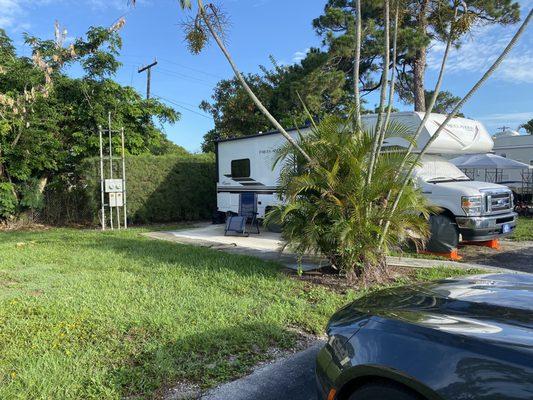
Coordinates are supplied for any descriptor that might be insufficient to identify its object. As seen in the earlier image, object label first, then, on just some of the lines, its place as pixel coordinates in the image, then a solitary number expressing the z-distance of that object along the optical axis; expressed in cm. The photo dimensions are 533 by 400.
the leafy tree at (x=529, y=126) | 5278
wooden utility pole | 2589
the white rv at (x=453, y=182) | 936
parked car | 194
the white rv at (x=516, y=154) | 1873
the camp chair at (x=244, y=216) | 1230
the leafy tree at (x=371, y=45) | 1590
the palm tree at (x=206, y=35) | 668
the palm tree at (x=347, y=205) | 656
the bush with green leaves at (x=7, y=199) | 1391
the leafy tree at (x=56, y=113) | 1399
